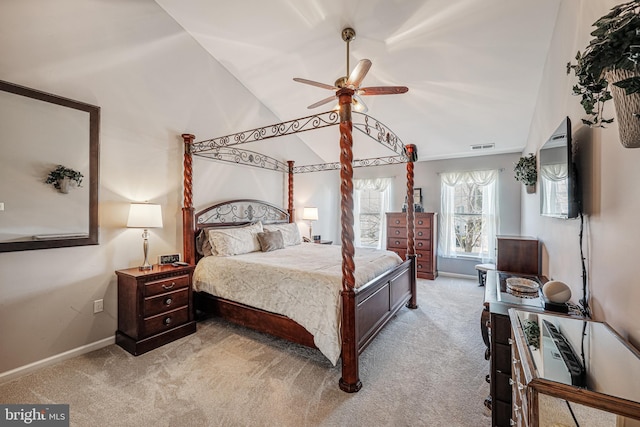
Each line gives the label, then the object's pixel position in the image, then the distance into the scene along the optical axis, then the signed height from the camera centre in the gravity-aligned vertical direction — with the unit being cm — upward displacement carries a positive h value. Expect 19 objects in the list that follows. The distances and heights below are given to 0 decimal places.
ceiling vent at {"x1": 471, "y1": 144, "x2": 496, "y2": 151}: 497 +123
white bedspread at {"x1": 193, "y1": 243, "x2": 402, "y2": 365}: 241 -70
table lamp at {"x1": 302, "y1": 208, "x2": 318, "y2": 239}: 563 +1
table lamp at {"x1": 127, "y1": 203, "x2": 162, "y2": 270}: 291 -1
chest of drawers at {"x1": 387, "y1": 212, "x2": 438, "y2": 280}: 555 -52
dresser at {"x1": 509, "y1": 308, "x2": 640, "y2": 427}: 78 -57
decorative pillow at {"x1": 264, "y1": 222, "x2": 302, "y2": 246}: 468 -30
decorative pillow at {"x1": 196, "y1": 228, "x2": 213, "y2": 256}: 373 -41
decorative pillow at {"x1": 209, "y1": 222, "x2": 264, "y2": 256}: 363 -36
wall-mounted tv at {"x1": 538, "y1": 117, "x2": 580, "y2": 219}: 174 +26
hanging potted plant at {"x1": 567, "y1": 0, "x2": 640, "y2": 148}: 79 +47
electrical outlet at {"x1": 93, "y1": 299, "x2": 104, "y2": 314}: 288 -95
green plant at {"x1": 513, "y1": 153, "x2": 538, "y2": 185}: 352 +57
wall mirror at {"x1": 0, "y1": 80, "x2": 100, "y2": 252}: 235 +47
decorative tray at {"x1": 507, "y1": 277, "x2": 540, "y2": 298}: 206 -59
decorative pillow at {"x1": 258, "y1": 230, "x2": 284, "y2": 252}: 406 -39
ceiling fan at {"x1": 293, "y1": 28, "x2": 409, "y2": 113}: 235 +122
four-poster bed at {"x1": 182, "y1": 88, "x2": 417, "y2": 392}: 232 -69
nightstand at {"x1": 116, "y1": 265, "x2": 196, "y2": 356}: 277 -98
